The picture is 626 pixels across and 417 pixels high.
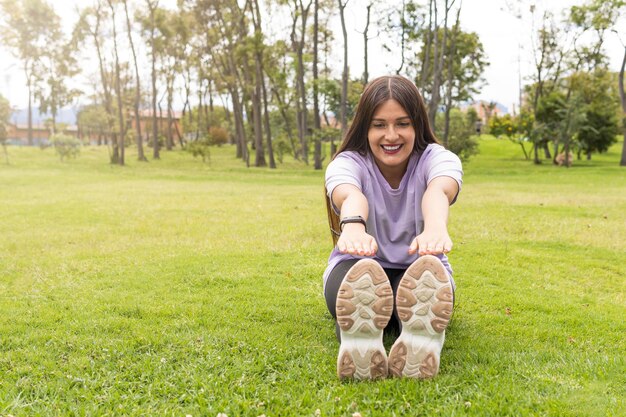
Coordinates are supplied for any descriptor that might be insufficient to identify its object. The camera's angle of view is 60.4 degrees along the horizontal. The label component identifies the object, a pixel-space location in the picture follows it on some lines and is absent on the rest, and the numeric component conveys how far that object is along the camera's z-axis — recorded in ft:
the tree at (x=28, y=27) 132.16
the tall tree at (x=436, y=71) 76.64
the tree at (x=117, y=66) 91.76
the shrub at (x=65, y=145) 103.81
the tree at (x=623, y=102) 87.61
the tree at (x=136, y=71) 92.48
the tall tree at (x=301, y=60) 84.23
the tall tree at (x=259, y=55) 79.52
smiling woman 8.18
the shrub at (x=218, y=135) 160.66
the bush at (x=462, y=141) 95.11
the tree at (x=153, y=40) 95.61
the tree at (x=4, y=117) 89.80
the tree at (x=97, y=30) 94.63
